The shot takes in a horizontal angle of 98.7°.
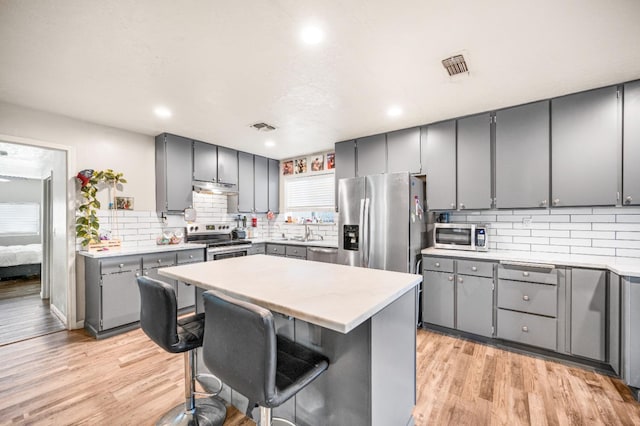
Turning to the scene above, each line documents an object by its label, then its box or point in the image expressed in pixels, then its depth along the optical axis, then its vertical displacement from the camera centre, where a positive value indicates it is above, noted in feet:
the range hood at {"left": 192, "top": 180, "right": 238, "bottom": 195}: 13.60 +1.28
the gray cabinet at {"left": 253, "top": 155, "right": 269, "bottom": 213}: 16.49 +1.74
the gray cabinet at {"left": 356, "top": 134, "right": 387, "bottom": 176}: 12.49 +2.64
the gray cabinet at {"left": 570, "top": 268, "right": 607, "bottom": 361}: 7.47 -2.86
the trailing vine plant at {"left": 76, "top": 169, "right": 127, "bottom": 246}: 10.55 +0.25
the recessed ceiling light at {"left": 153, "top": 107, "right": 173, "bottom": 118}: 9.79 +3.69
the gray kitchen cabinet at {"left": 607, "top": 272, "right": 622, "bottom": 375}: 6.93 -2.84
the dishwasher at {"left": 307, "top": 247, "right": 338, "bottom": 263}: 12.98 -2.05
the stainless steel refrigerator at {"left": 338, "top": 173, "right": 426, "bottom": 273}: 10.24 -0.40
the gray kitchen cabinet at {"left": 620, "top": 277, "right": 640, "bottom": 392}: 6.56 -2.93
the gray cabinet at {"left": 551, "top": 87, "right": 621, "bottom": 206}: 8.11 +1.91
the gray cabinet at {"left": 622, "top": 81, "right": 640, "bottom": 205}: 7.77 +1.84
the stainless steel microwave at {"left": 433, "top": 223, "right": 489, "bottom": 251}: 10.02 -0.97
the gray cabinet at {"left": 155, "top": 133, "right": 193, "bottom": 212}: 12.53 +1.88
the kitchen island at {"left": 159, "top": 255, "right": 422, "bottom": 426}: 3.85 -2.00
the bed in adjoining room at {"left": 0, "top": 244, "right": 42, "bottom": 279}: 17.98 -3.15
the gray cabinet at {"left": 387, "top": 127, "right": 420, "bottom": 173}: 11.62 +2.63
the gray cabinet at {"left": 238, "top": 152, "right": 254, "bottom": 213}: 15.67 +1.75
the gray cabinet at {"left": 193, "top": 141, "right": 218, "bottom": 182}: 13.57 +2.59
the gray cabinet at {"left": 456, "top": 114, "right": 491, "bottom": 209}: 10.07 +1.83
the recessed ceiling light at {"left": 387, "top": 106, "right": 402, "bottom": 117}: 9.80 +3.67
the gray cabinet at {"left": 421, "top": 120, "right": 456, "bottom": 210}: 10.75 +1.93
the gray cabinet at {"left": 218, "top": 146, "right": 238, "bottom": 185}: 14.70 +2.57
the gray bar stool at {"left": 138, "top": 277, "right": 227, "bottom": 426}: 4.71 -2.29
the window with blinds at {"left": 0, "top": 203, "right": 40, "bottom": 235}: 21.12 -0.37
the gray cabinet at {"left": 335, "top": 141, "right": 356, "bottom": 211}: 13.44 +2.58
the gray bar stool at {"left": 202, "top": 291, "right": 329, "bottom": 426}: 3.27 -1.87
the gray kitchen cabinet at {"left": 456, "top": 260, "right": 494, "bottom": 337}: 9.17 -3.01
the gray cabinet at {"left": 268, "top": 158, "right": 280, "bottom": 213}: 17.46 +1.70
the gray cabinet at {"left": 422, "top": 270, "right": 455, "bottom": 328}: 9.91 -3.23
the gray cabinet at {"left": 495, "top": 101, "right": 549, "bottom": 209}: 9.09 +1.86
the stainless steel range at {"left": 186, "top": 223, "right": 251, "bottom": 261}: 13.51 -1.49
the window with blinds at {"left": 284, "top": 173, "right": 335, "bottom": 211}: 15.85 +1.16
